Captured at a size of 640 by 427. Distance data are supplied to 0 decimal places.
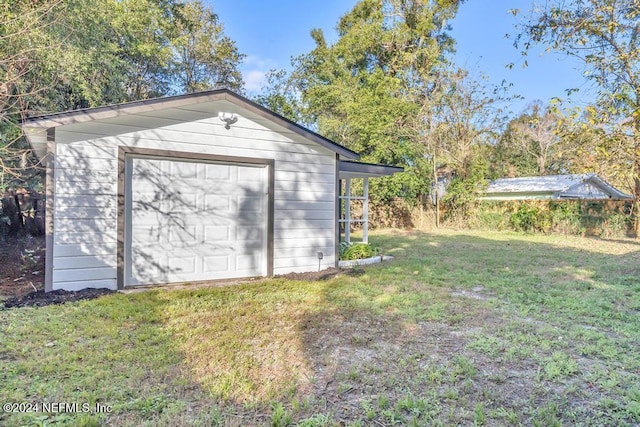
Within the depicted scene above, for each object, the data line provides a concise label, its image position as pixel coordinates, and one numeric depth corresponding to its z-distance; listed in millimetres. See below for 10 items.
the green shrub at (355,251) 7831
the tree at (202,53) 16391
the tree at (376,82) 17266
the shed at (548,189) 19234
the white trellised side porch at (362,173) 7919
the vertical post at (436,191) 17391
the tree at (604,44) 5160
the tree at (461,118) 17172
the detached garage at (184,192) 4953
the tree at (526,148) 25234
